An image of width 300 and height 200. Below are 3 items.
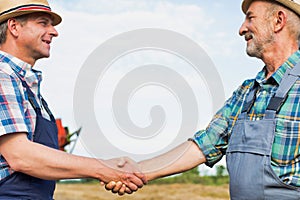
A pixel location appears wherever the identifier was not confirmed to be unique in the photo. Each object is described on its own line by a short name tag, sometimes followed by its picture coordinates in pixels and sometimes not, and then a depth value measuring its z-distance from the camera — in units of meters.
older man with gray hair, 3.33
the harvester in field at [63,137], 8.84
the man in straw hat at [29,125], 3.38
